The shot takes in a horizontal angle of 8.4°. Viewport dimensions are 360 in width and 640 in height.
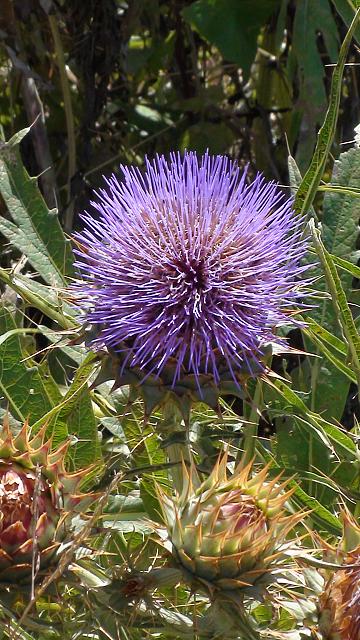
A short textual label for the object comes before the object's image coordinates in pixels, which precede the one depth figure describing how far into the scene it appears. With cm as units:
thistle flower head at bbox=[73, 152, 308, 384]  100
